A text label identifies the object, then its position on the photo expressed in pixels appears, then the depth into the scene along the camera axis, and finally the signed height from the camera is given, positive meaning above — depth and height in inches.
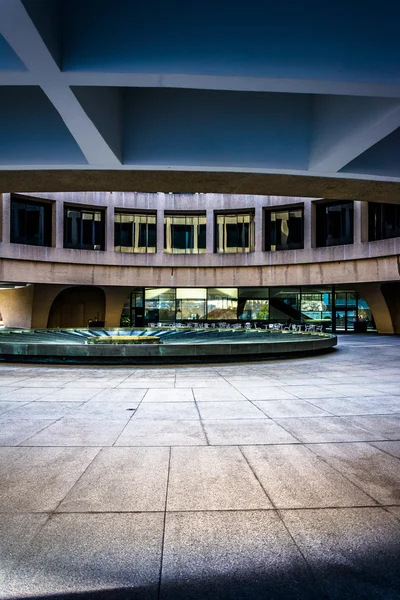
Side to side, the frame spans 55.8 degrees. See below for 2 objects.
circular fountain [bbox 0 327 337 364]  480.1 -60.9
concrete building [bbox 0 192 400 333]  1082.7 +137.4
